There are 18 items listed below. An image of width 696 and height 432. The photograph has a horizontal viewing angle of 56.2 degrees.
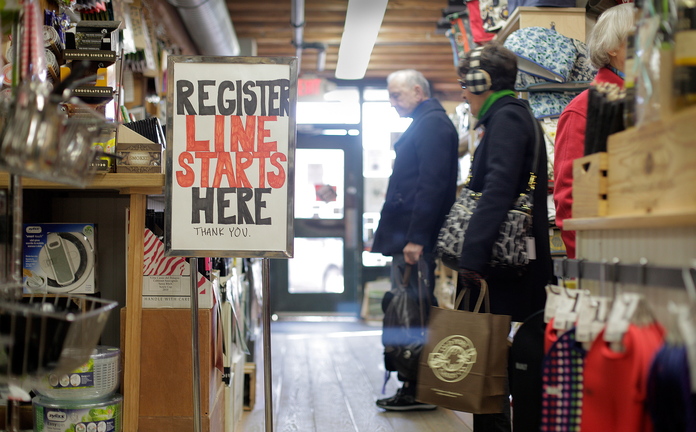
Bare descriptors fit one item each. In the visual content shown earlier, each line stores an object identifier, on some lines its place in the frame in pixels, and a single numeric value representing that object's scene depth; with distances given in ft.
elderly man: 9.63
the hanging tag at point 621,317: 3.89
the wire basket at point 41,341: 3.95
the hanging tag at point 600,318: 4.18
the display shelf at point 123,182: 6.04
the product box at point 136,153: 6.34
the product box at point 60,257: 6.74
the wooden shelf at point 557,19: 9.49
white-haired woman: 6.56
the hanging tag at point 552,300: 4.73
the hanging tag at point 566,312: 4.49
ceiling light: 15.68
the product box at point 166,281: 6.64
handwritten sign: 6.20
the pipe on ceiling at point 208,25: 14.53
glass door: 23.67
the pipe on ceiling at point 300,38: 16.16
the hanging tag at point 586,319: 4.24
